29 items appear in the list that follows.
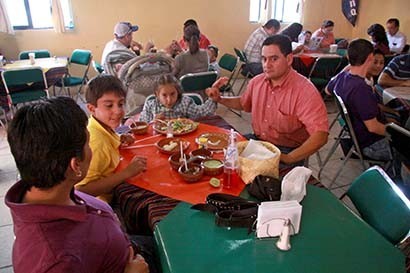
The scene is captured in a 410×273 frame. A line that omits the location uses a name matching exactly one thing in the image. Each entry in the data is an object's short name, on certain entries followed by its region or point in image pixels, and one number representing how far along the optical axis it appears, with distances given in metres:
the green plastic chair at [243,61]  5.38
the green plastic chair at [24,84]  3.68
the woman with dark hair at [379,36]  4.89
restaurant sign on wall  7.23
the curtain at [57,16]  5.16
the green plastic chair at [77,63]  4.70
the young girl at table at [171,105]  2.40
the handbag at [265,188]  1.23
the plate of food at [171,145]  1.68
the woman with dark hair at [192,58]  3.73
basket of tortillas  1.36
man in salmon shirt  1.87
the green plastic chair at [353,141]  2.30
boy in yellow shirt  1.41
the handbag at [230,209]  1.12
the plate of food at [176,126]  1.95
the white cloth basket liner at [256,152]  1.43
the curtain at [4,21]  4.93
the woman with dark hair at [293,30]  5.90
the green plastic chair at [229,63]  4.85
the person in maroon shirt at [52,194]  0.80
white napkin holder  1.06
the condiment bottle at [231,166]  1.38
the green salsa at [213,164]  1.47
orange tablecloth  1.32
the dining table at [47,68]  4.00
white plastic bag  1.23
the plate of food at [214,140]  1.74
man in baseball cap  3.95
